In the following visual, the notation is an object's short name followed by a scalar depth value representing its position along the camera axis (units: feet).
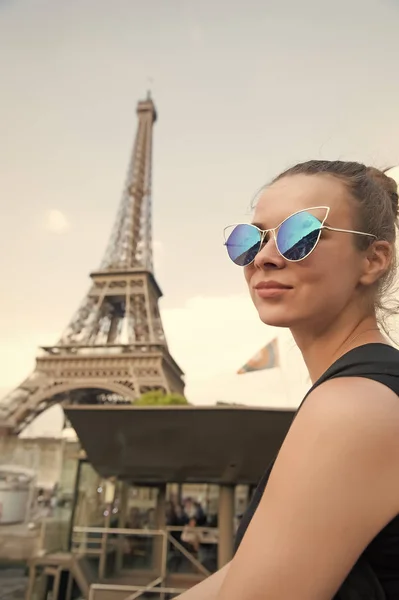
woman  2.00
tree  68.95
